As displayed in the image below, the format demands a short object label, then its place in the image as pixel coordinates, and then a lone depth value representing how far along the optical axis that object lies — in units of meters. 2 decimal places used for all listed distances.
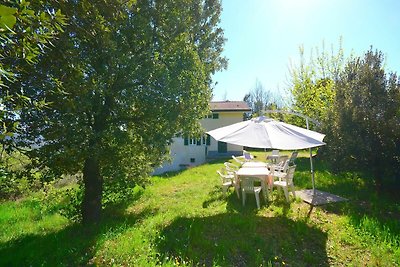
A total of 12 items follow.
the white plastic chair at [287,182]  8.76
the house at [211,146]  25.67
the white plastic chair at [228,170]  10.43
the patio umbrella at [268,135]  7.37
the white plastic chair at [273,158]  14.96
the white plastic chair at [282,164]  9.86
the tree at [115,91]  5.64
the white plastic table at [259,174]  8.83
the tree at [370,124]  9.19
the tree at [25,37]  2.25
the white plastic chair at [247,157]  14.73
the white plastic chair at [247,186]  8.77
